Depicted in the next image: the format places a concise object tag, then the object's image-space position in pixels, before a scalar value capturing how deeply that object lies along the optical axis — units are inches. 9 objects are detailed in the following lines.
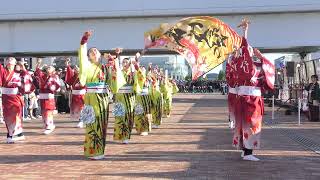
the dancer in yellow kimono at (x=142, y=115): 576.4
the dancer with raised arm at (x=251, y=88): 393.1
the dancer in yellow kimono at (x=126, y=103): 495.5
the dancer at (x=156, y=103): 658.8
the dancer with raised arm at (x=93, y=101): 399.2
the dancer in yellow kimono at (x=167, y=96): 835.6
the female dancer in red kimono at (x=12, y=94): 511.2
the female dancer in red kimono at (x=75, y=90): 709.9
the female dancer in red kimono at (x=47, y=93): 610.2
